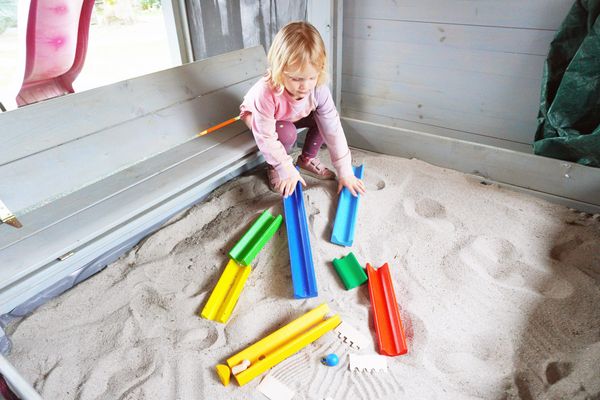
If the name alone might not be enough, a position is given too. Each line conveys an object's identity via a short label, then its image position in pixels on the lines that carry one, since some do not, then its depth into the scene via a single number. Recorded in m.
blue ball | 0.93
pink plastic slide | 1.71
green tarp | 1.22
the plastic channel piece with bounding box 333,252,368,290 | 1.13
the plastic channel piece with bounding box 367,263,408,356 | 0.96
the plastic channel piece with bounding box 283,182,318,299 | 1.11
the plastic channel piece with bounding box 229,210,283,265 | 1.20
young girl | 1.13
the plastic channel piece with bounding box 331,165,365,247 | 1.26
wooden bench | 1.01
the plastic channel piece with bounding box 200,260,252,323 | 1.06
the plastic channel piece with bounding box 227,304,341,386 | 0.91
